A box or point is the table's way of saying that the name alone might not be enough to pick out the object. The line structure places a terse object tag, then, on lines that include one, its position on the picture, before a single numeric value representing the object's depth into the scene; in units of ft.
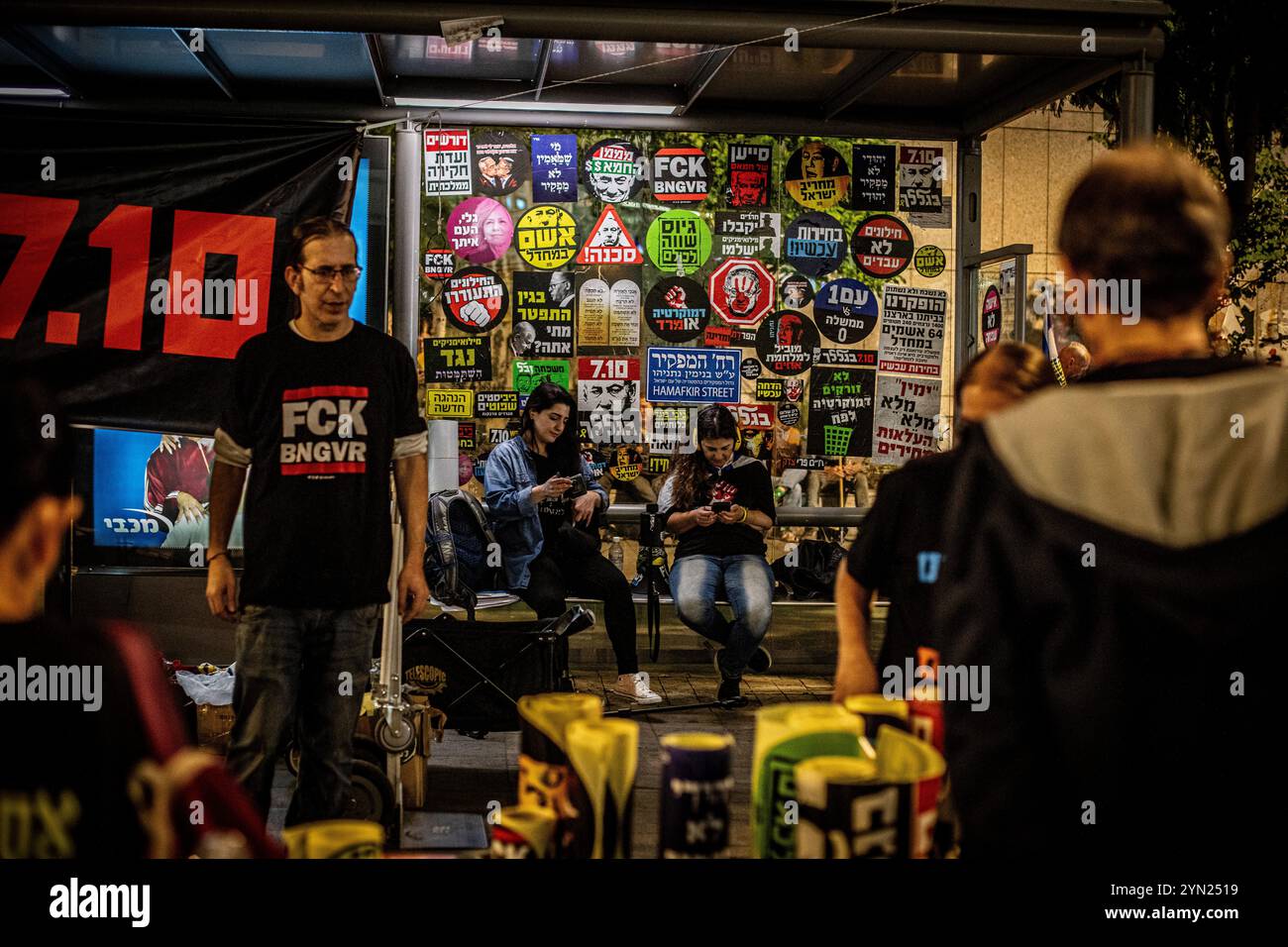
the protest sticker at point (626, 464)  27.14
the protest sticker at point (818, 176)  27.22
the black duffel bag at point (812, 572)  27.73
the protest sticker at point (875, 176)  26.99
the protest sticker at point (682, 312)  27.32
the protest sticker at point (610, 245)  27.09
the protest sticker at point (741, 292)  27.45
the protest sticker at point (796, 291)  27.58
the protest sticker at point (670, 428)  27.27
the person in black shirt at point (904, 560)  10.02
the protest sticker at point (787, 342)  27.53
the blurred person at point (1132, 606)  5.24
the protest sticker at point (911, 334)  27.61
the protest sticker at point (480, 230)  26.71
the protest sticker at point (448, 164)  25.96
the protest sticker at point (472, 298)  26.94
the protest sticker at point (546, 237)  26.89
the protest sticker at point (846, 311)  27.63
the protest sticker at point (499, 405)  26.96
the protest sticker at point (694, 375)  27.27
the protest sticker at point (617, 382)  27.17
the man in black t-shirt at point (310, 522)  12.41
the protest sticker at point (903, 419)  27.48
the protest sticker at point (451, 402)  26.81
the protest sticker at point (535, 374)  26.96
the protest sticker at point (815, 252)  27.61
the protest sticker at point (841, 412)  27.45
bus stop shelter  14.44
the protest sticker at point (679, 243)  27.25
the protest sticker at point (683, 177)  27.09
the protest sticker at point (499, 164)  26.61
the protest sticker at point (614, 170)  26.91
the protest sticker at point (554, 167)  26.76
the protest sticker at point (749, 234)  27.40
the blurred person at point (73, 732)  4.73
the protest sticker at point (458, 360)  26.96
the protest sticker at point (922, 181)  26.91
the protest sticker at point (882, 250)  27.43
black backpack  21.81
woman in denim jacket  22.52
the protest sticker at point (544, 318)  27.04
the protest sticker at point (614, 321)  27.20
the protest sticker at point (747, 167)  27.25
